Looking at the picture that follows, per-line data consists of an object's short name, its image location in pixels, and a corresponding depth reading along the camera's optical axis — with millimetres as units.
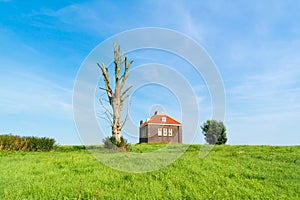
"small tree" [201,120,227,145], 41344
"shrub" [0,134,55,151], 17203
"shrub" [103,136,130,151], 16047
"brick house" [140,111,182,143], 40000
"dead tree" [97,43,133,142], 17984
